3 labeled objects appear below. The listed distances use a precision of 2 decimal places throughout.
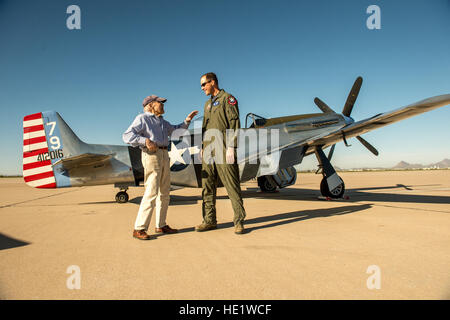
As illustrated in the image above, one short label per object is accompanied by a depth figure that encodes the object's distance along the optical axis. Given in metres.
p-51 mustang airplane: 6.40
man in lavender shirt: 3.21
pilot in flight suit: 3.44
